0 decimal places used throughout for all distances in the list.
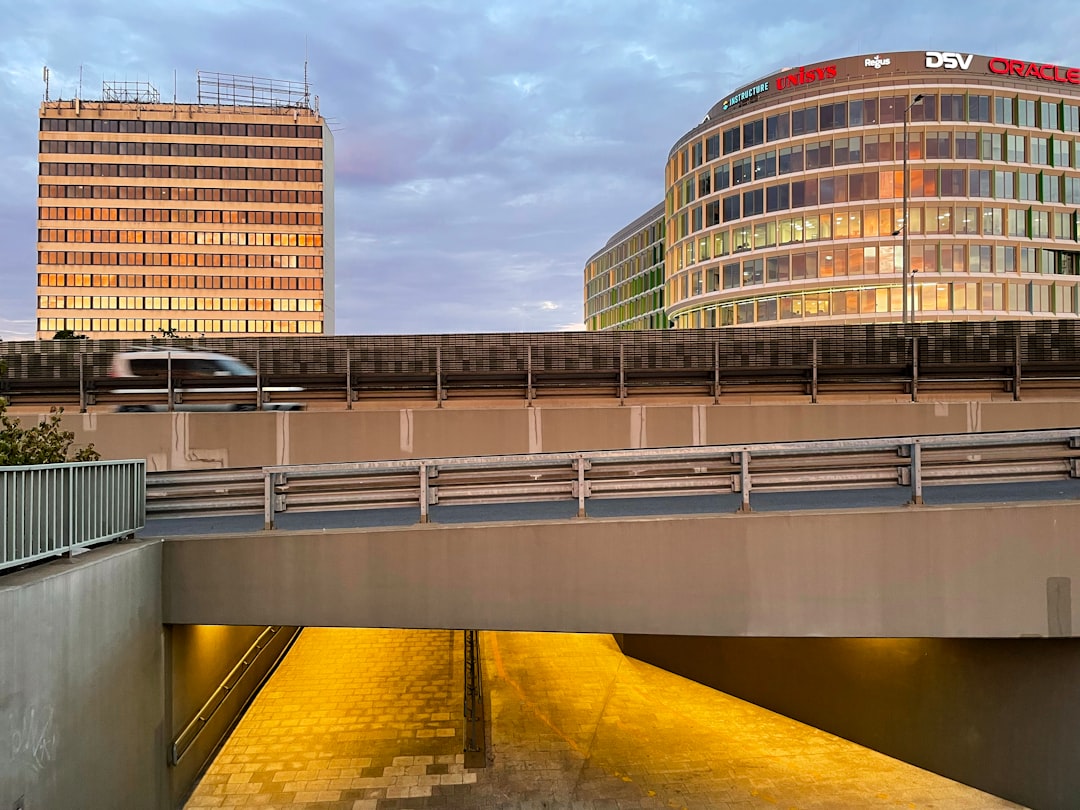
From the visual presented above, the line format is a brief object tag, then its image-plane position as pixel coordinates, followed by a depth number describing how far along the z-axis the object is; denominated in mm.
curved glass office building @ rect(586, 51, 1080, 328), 55219
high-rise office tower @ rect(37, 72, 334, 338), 88375
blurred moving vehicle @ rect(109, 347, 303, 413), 13414
